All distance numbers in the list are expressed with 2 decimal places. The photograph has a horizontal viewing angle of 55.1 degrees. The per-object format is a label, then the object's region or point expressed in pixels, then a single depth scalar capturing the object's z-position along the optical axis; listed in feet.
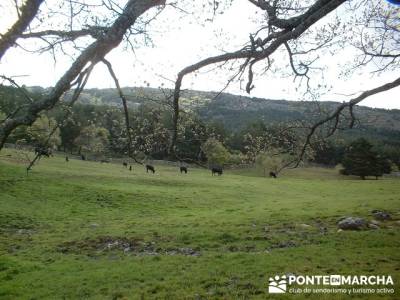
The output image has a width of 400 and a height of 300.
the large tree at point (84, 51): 17.85
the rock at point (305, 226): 68.97
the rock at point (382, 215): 72.56
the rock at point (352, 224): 66.69
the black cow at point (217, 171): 213.93
